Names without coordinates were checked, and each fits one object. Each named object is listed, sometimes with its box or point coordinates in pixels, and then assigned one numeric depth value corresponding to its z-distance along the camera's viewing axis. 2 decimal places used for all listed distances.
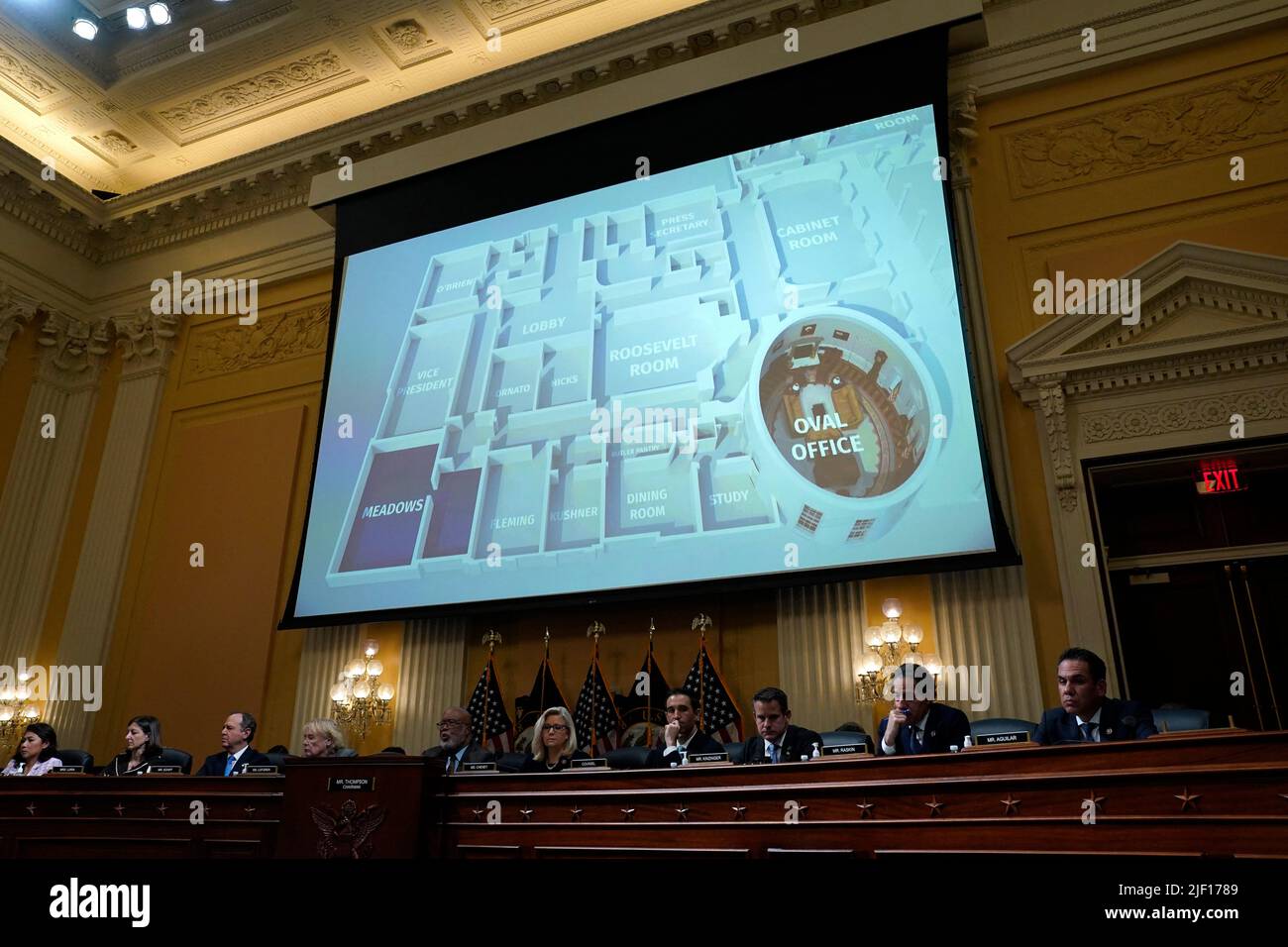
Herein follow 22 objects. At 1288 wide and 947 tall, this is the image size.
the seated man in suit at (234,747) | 5.32
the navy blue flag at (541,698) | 6.13
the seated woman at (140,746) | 5.37
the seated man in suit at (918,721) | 3.62
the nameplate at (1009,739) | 2.95
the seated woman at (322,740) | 4.90
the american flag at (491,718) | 6.14
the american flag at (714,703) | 5.56
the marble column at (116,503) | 7.93
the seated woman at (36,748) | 5.82
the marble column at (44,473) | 8.19
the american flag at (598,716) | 5.88
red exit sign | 5.54
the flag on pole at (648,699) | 5.86
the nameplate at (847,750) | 3.29
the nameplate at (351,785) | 3.74
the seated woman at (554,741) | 4.65
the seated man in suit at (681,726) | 4.44
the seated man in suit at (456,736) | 5.25
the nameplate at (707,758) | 3.57
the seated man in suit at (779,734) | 3.98
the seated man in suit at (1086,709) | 3.37
